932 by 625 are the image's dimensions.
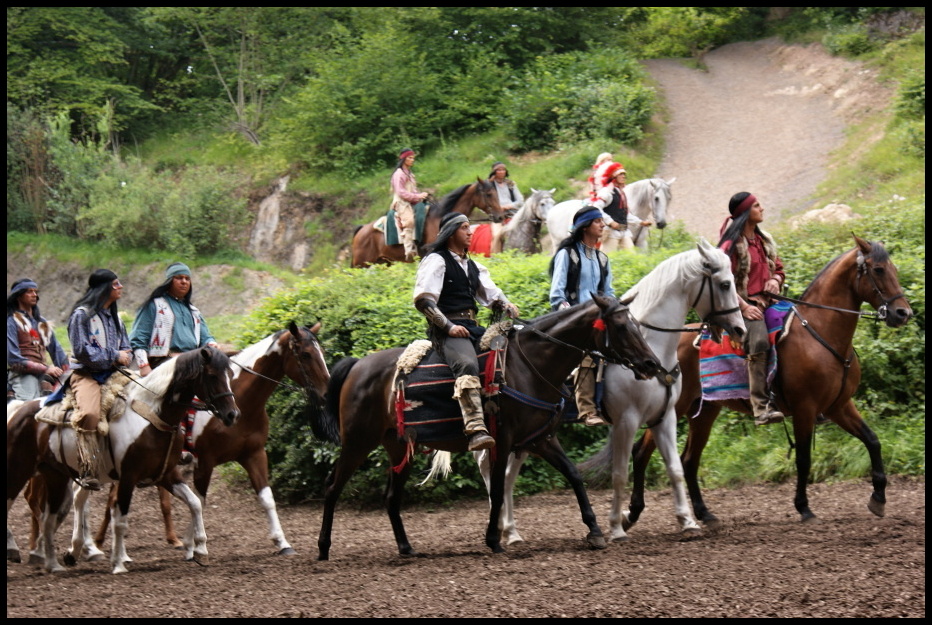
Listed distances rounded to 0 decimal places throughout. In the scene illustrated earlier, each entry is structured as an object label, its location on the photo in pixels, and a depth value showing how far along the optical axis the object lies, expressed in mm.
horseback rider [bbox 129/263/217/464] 19625
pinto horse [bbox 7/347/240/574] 16937
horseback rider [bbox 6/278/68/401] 20734
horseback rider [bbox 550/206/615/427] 18078
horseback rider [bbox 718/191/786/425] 18125
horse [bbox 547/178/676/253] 34625
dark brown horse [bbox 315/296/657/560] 16062
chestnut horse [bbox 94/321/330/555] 18703
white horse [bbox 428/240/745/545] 17031
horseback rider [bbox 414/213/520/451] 16031
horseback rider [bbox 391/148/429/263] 35062
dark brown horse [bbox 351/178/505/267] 34906
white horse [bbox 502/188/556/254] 36312
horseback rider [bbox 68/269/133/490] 17250
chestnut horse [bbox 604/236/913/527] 17609
